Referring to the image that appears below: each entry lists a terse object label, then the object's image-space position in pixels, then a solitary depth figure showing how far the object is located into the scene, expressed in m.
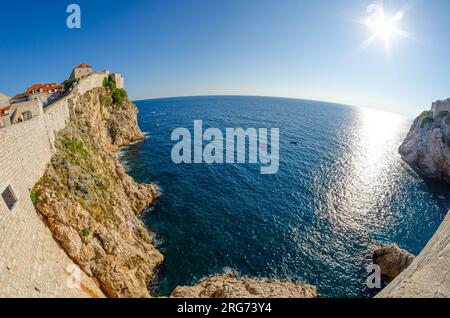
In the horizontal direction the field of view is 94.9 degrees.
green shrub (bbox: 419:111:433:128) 58.21
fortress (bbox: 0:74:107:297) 11.62
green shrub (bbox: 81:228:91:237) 17.80
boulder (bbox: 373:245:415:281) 23.33
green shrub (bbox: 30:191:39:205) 15.77
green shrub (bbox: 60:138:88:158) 23.57
